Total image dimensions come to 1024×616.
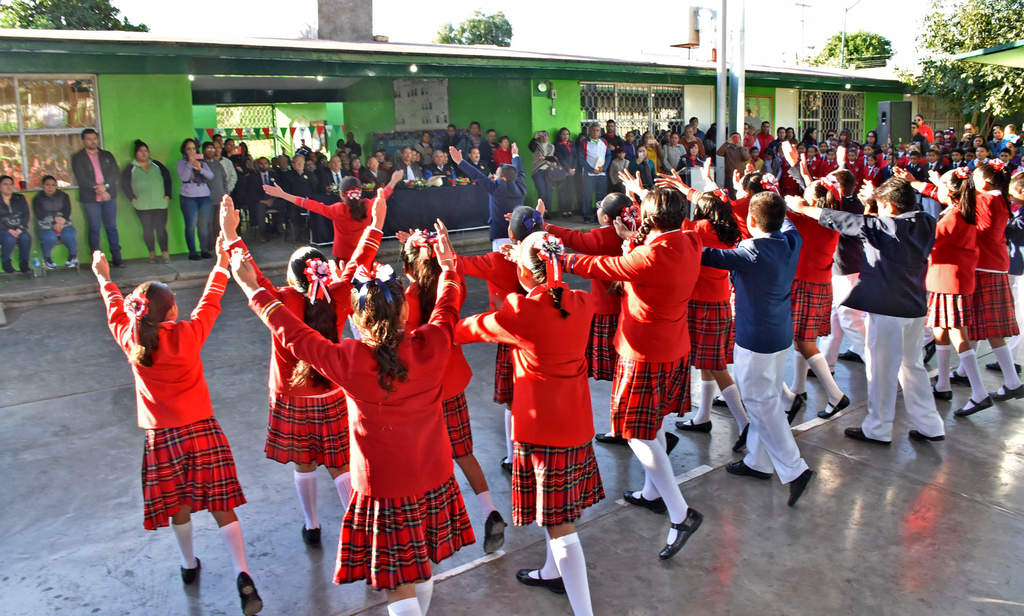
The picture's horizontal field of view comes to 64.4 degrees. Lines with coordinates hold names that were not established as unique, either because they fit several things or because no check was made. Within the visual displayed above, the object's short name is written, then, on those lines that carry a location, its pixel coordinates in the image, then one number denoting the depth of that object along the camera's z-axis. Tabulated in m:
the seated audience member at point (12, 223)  9.59
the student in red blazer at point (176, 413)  3.17
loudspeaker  17.39
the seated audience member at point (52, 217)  9.88
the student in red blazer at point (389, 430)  2.63
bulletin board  14.81
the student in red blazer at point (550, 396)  2.98
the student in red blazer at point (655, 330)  3.59
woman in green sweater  10.50
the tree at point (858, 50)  46.78
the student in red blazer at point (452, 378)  3.71
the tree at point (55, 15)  29.47
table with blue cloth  11.69
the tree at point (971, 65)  21.31
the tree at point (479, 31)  58.97
